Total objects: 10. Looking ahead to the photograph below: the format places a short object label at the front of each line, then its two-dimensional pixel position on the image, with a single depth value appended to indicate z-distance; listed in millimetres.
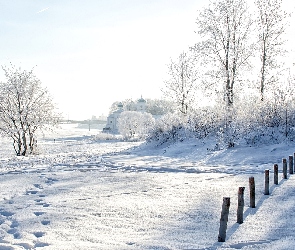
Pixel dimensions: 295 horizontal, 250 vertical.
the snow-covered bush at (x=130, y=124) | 63925
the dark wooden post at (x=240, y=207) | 6465
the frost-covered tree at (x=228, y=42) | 25297
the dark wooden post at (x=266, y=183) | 8461
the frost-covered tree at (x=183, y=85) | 34916
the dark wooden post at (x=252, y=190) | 7453
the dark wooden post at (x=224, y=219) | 5555
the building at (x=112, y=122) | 96750
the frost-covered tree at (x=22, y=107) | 27609
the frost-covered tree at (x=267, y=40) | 24798
